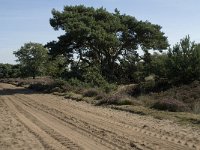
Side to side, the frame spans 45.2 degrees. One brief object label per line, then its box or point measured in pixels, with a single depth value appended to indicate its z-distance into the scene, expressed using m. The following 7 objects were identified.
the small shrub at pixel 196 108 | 11.50
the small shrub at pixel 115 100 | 14.28
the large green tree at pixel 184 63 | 17.95
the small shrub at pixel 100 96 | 16.61
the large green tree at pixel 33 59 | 59.97
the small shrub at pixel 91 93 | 18.17
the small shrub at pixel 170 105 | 12.05
